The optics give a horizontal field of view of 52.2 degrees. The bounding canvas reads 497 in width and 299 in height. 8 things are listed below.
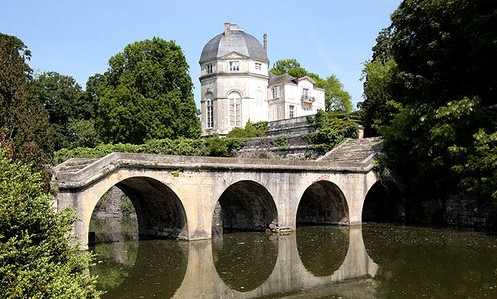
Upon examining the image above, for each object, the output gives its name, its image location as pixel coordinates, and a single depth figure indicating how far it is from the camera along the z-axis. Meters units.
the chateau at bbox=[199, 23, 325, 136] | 50.69
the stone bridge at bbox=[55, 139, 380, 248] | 17.88
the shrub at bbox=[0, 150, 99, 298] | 6.89
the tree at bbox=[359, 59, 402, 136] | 32.73
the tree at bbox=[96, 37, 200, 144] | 42.53
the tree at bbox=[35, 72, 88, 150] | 52.44
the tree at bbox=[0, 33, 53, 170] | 11.13
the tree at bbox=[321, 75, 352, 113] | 63.34
